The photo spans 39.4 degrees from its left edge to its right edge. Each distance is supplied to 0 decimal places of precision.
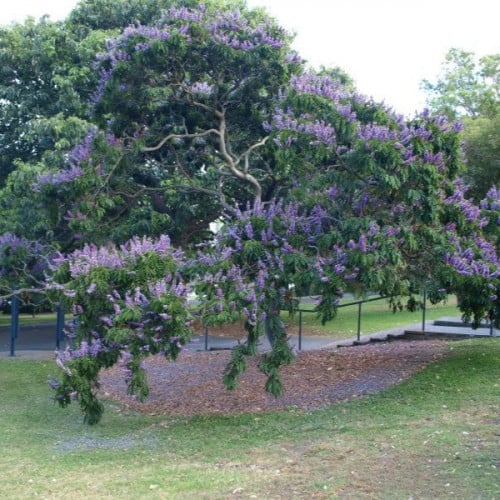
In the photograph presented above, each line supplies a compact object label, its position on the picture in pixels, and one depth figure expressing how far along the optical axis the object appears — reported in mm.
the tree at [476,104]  16078
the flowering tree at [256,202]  7766
